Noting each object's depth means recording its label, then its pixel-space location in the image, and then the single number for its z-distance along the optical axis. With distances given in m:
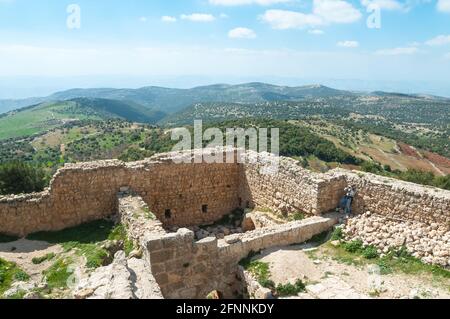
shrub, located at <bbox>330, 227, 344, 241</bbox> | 10.87
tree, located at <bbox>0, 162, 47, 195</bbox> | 19.98
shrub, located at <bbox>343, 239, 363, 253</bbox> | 10.24
